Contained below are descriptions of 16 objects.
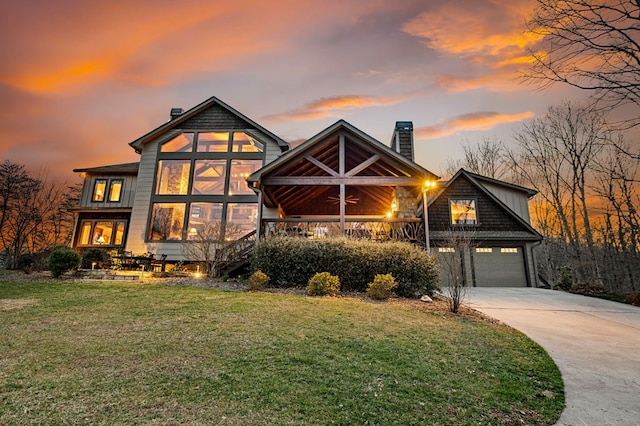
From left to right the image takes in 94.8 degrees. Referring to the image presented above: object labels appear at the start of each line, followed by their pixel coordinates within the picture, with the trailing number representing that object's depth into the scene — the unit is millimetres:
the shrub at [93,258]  13032
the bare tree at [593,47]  4055
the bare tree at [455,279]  6539
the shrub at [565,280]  13281
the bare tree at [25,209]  14914
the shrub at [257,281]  8566
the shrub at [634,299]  9148
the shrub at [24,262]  12925
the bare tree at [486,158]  23814
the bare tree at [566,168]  17797
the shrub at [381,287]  7652
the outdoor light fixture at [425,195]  11266
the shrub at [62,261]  9680
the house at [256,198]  12625
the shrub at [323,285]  7898
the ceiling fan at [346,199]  16281
